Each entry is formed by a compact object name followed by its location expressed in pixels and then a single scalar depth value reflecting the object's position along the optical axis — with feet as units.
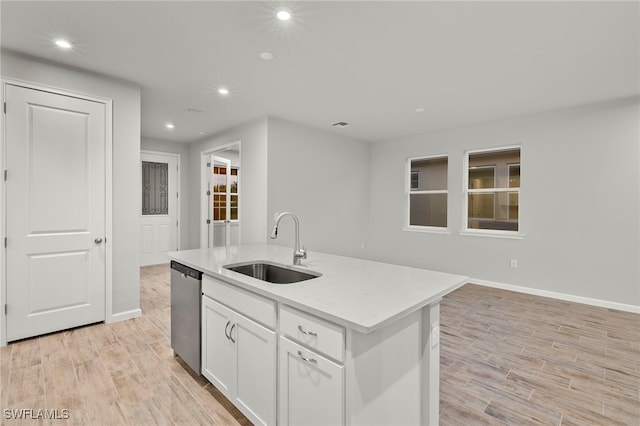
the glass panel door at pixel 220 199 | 20.07
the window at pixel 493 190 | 15.94
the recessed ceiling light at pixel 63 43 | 8.26
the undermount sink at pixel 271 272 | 6.89
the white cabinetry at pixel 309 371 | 4.05
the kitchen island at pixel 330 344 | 4.04
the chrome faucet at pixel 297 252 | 6.93
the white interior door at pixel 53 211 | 9.02
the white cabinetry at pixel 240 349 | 5.14
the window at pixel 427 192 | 19.06
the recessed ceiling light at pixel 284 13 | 6.91
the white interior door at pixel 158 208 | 20.10
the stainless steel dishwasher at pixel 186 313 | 7.18
